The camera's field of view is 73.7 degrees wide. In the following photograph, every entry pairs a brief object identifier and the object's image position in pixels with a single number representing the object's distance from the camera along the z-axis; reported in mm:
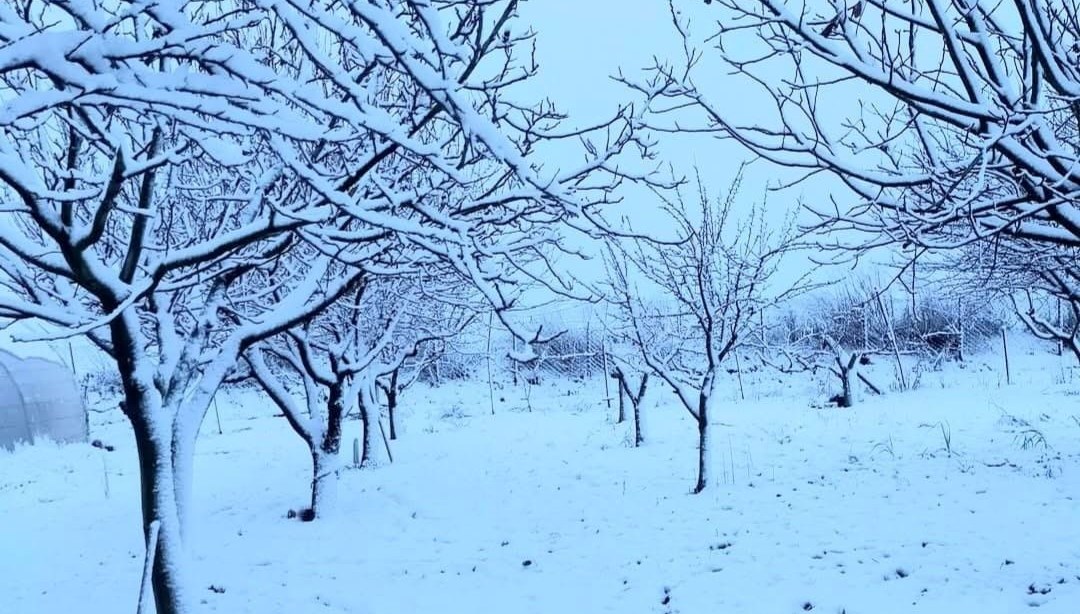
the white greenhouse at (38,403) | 19953
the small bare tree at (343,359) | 9430
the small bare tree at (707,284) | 9664
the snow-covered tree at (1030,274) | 6440
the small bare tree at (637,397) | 13609
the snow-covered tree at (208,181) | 2424
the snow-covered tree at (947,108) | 3379
